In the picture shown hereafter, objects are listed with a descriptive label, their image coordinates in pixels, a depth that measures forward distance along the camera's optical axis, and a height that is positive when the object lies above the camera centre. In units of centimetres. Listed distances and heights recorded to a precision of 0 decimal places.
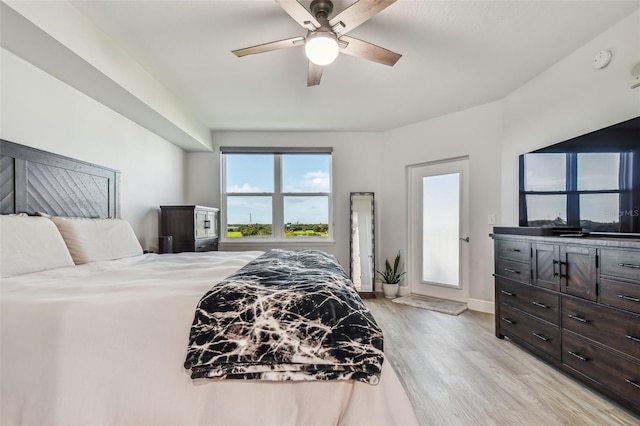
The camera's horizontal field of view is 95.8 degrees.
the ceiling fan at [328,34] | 159 +111
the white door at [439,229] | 379 -25
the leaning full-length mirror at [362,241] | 435 -44
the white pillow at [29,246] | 146 -17
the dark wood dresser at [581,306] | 159 -64
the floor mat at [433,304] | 347 -119
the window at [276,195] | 455 +27
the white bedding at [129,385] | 106 -64
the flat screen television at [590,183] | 179 +20
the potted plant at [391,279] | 420 -99
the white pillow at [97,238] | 190 -18
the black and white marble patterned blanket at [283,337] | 108 -48
